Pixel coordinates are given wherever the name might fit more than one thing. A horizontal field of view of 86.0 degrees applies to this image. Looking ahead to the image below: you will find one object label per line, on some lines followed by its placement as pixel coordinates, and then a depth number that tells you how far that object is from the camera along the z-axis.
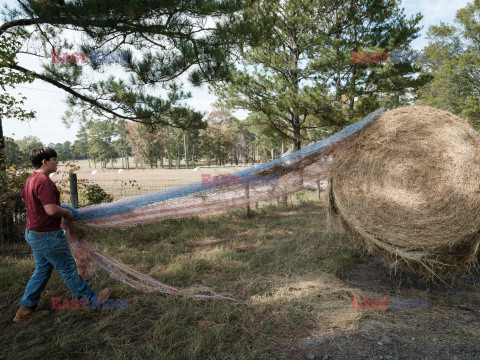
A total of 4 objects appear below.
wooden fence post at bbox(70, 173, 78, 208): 4.14
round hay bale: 2.30
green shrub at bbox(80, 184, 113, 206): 5.27
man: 2.12
